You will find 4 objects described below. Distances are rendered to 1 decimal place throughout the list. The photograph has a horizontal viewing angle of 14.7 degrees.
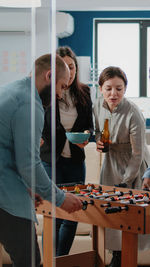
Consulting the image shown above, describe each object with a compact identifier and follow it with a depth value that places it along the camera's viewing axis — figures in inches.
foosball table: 121.1
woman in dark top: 151.0
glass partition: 89.5
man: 93.3
